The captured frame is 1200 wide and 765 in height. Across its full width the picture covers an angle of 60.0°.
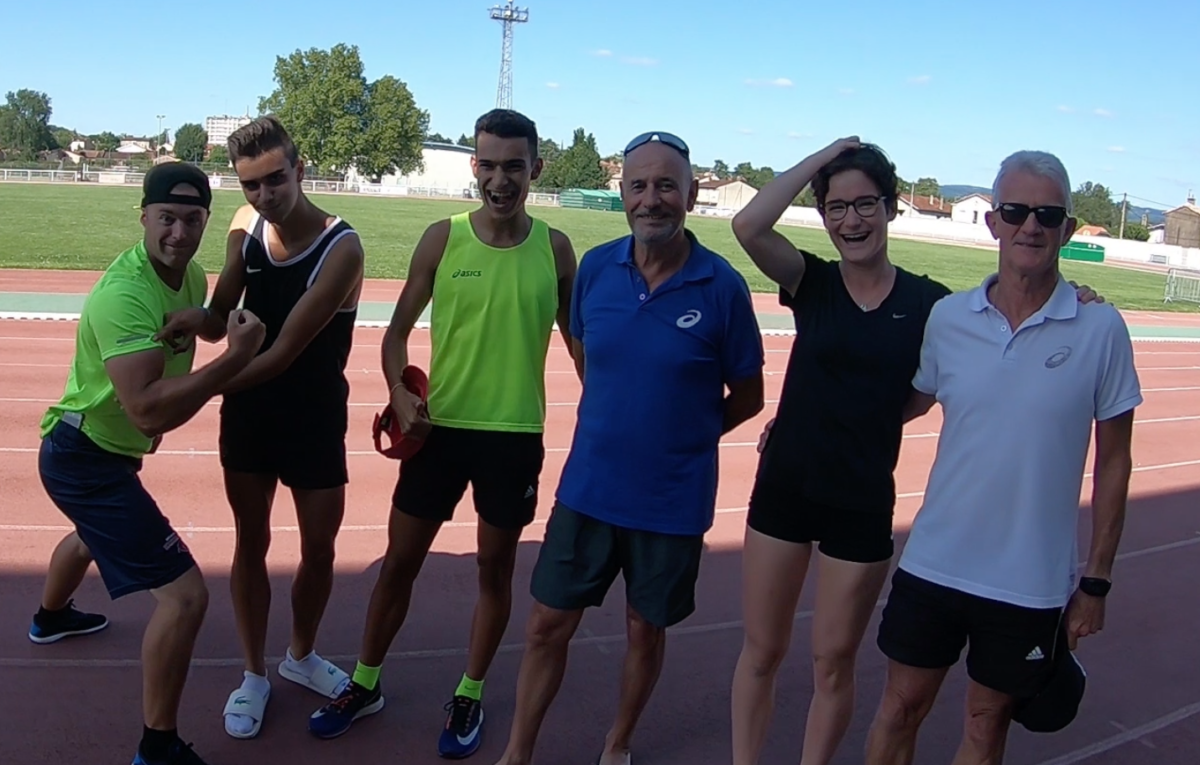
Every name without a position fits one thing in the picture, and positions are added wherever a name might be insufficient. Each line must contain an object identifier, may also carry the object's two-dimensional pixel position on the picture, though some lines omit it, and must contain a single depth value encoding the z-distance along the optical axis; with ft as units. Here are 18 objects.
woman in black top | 10.07
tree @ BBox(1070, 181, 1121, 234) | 354.54
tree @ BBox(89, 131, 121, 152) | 443.28
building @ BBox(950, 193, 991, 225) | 311.88
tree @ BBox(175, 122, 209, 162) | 362.33
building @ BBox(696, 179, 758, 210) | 327.55
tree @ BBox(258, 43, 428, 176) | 314.76
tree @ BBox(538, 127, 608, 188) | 347.15
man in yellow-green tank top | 11.80
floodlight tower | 304.50
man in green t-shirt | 10.43
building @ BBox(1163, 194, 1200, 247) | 283.79
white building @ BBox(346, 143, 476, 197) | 318.86
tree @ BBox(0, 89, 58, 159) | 386.73
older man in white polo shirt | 8.93
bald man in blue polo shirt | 10.48
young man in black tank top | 11.53
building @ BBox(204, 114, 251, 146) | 388.31
